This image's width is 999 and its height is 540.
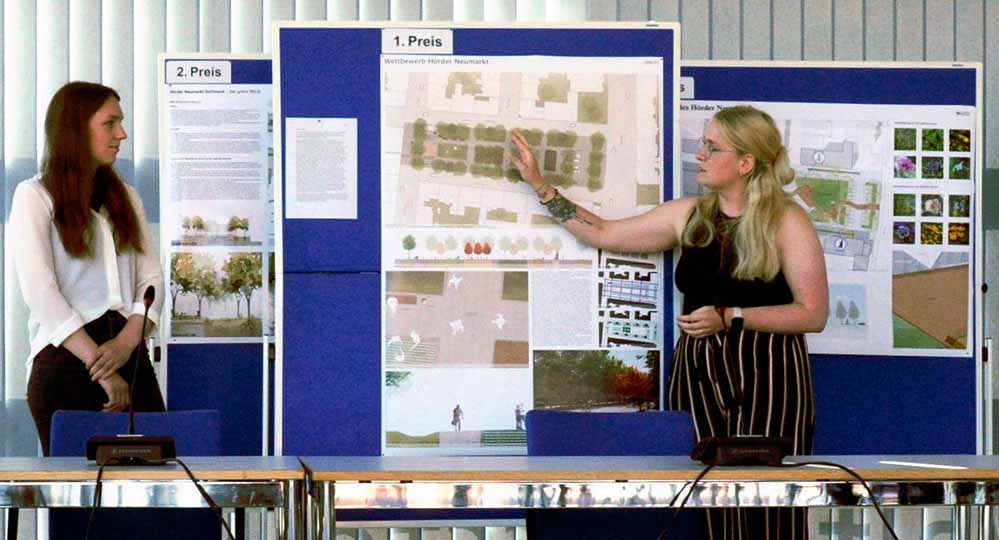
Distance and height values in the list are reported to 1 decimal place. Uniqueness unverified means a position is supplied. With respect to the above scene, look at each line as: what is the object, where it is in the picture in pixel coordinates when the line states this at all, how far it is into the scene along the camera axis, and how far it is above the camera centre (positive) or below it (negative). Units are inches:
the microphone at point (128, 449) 220.6 -17.0
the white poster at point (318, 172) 358.2 +6.0
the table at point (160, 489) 202.8 -18.4
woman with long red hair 318.8 -4.6
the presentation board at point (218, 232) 388.9 -1.4
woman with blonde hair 334.6 -8.5
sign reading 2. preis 391.5 +19.8
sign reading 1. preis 362.3 +22.1
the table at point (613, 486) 202.9 -18.3
